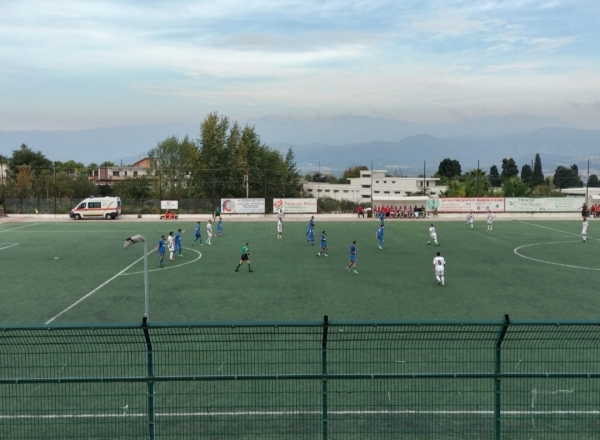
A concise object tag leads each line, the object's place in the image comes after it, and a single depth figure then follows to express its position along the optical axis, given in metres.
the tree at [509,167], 140.70
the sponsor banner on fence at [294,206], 57.59
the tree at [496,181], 98.03
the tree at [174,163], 74.69
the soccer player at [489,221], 42.19
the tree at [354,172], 143.48
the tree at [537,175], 109.00
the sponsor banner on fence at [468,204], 56.50
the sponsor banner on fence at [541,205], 57.09
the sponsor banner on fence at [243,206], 56.62
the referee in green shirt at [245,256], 24.72
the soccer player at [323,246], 29.47
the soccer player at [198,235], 34.50
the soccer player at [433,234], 32.66
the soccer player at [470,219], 43.91
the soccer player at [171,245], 28.17
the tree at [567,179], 115.43
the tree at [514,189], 68.94
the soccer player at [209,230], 34.09
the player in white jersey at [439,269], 21.44
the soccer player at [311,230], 34.44
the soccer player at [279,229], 38.54
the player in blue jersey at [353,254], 24.41
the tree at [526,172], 143.07
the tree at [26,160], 89.75
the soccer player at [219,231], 38.99
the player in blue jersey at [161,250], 26.70
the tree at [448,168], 134.88
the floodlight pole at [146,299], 14.05
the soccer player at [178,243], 28.57
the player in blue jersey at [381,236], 32.00
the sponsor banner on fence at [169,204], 57.00
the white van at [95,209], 53.97
